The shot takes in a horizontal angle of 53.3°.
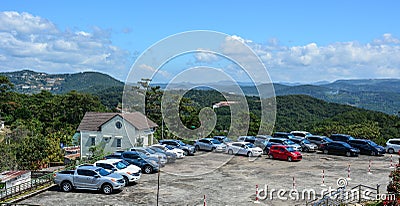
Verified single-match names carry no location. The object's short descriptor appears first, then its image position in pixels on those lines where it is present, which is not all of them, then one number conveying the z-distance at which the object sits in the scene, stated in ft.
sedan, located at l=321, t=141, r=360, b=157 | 110.11
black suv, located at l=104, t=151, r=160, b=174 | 83.46
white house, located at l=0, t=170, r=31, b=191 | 67.36
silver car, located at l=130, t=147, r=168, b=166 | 90.48
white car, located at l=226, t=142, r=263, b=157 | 108.37
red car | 101.56
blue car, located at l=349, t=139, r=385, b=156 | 111.65
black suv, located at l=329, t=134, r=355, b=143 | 123.08
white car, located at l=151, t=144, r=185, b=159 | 102.54
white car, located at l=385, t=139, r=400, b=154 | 117.70
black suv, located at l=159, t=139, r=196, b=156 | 111.34
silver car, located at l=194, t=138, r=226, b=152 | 118.21
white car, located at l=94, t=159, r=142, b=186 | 71.67
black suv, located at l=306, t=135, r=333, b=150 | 121.09
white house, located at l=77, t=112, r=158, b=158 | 136.19
